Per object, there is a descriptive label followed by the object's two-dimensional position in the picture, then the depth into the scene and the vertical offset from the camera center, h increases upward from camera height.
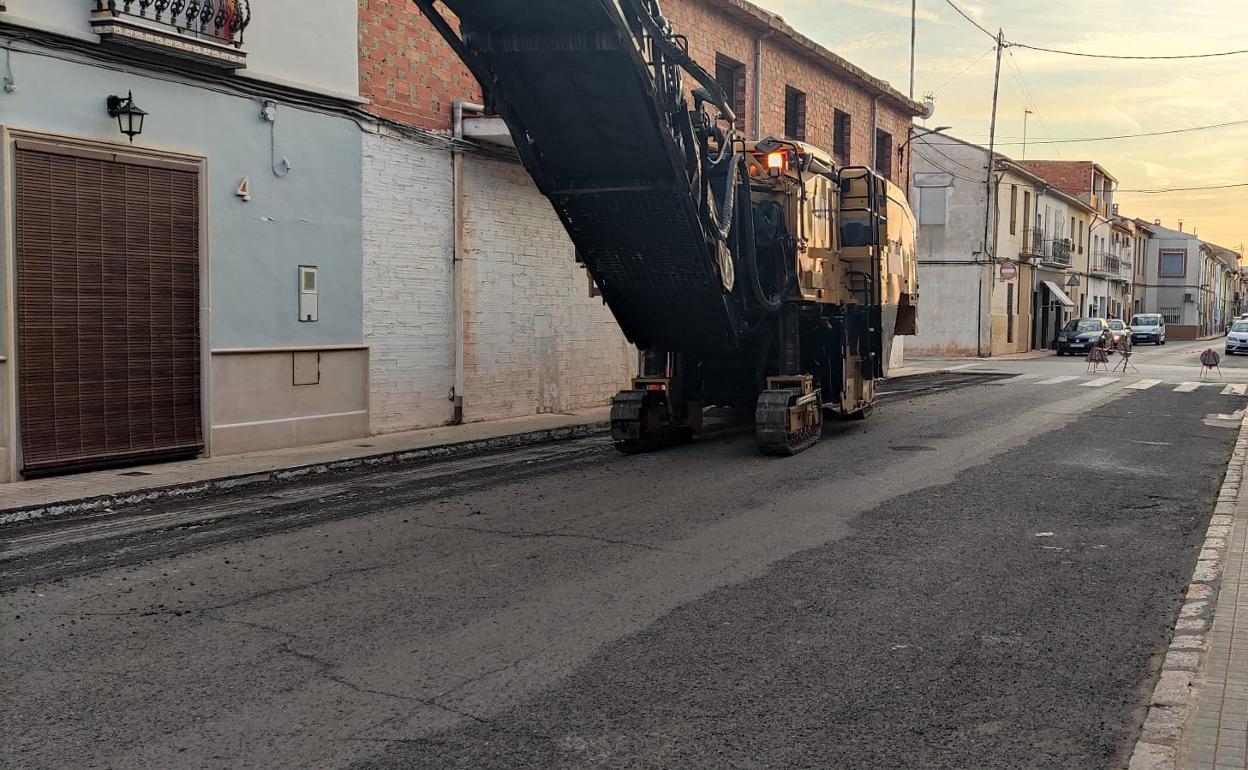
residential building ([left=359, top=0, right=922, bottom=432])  13.80 +0.82
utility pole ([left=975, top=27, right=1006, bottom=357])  40.91 +4.65
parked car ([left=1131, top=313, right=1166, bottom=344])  58.84 +0.18
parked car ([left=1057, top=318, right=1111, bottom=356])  43.22 -0.14
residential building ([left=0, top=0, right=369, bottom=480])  9.89 +0.94
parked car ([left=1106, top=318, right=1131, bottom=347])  43.38 +0.09
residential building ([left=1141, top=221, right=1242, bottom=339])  91.38 +4.81
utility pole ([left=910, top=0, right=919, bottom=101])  35.69 +10.10
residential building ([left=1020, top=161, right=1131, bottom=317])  61.41 +6.24
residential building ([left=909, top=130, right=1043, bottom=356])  42.44 +3.36
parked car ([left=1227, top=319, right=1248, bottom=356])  44.16 -0.24
